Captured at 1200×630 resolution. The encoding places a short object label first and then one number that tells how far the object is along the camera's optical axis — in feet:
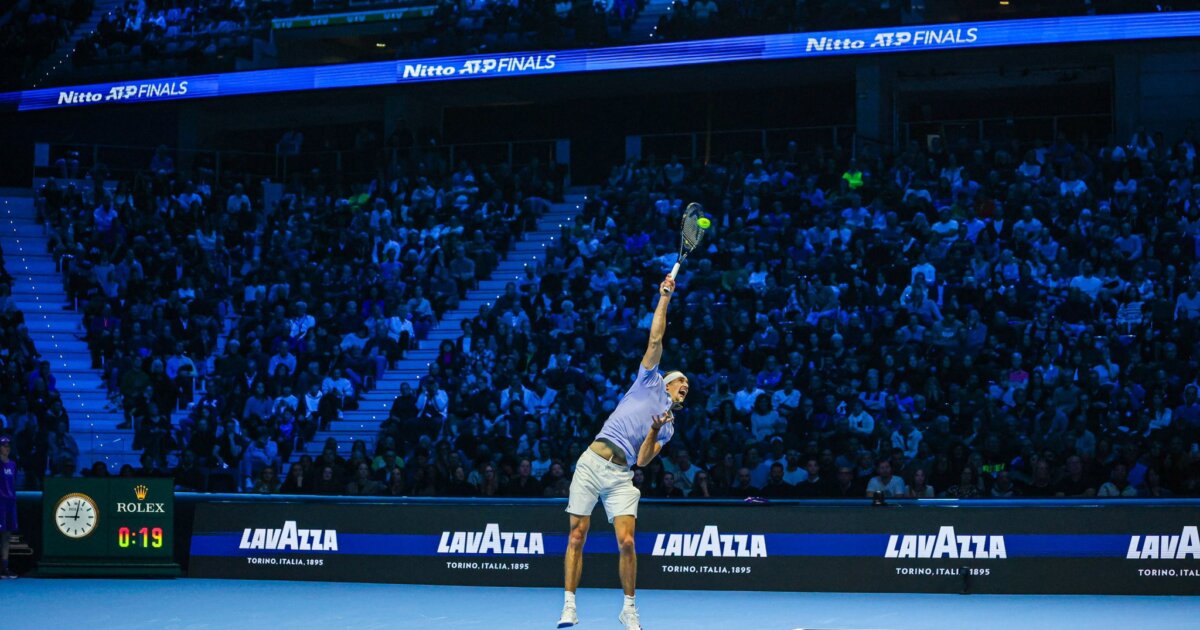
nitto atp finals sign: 77.36
